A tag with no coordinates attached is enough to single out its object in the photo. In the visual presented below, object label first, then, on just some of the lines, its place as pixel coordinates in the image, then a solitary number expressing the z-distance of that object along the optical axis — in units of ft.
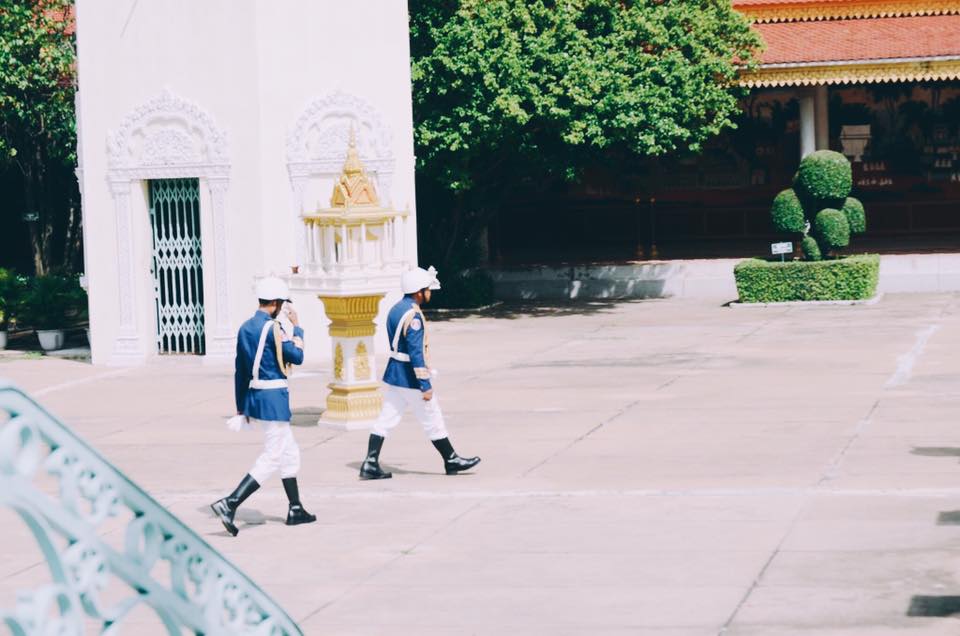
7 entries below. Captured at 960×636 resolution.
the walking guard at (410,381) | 39.75
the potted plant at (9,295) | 78.07
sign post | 84.53
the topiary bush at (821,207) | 84.64
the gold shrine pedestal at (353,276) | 49.08
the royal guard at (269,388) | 35.40
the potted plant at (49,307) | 77.25
